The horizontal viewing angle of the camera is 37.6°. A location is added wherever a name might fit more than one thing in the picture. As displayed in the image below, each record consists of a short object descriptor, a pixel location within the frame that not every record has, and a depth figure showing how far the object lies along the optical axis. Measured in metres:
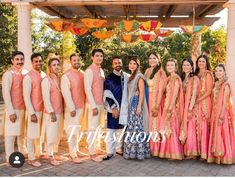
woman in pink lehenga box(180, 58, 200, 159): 5.17
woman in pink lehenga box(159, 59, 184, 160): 5.22
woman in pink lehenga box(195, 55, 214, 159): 5.14
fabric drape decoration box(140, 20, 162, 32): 7.66
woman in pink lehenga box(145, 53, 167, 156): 5.36
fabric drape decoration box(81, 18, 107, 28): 7.83
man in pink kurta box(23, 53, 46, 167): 5.01
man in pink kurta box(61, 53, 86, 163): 5.19
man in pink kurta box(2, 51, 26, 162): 4.95
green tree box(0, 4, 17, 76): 15.49
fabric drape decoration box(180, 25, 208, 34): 7.93
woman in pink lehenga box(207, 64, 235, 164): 5.00
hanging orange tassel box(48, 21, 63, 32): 8.09
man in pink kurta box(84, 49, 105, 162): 5.27
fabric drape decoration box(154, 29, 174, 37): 8.53
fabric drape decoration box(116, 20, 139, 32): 7.53
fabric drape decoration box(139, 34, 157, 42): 8.57
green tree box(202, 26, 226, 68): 19.84
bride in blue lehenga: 5.33
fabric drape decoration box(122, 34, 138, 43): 8.64
